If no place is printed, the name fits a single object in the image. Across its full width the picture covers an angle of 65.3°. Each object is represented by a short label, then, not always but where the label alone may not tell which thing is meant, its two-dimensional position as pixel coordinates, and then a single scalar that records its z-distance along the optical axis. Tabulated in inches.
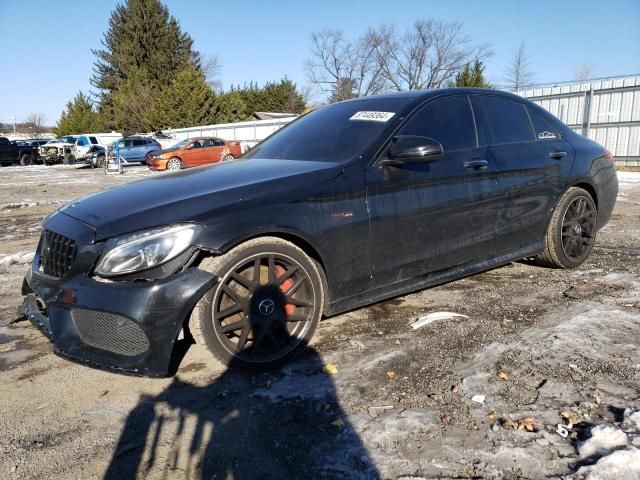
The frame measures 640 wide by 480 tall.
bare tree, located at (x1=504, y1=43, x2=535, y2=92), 1533.0
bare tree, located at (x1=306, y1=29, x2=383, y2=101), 1963.6
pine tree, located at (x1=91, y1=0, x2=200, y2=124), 1977.1
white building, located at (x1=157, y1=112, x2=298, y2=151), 1258.0
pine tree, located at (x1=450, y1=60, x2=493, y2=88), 1072.2
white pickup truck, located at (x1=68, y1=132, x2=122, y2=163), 1095.0
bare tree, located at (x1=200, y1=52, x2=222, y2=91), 2445.1
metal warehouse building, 707.4
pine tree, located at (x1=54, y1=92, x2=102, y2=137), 2016.5
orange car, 843.4
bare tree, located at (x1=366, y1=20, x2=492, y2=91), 1831.9
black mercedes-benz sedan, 97.9
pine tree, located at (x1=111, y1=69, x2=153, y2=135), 1820.9
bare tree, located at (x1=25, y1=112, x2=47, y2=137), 3122.5
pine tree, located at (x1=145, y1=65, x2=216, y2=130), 1676.9
